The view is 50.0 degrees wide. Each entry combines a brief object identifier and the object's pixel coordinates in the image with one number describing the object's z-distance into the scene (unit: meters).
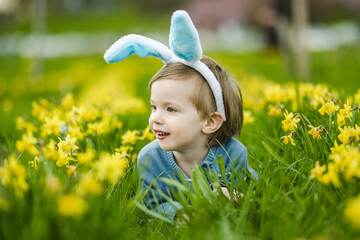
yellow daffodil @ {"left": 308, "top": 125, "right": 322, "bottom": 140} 1.88
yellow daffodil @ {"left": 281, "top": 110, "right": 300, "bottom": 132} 1.98
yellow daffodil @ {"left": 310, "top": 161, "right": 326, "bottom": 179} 1.56
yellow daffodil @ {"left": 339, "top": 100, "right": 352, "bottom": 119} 1.92
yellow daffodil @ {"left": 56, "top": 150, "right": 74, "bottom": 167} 1.77
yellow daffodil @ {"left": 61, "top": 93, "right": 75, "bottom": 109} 3.18
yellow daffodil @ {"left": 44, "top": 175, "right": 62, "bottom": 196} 1.22
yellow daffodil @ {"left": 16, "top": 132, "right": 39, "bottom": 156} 1.63
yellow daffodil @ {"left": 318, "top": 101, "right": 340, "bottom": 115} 2.05
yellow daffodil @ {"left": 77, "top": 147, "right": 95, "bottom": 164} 1.51
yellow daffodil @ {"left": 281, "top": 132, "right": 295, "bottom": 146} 1.93
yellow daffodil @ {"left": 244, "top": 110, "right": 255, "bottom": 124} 2.73
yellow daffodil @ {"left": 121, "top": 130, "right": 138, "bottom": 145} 2.34
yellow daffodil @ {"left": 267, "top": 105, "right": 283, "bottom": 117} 2.47
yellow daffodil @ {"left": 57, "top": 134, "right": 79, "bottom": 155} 1.88
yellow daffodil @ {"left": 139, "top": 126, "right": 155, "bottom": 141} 2.38
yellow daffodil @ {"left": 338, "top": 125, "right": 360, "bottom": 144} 1.66
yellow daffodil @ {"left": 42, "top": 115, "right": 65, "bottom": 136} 2.36
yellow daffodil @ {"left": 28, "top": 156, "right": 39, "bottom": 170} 1.88
